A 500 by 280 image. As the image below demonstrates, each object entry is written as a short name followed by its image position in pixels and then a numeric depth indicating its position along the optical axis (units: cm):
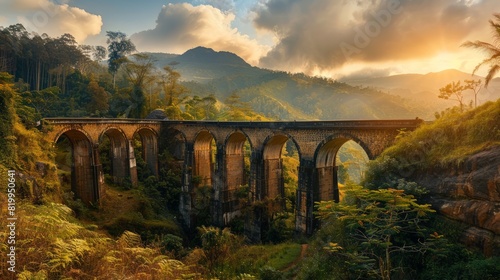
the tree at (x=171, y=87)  4462
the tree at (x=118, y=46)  5932
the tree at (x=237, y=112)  4916
